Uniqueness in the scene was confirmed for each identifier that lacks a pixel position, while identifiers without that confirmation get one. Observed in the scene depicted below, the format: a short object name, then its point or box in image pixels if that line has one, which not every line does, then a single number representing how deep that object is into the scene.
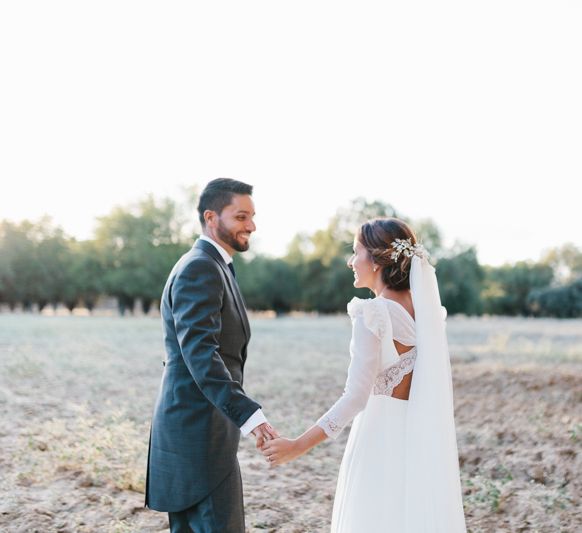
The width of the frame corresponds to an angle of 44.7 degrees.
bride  3.62
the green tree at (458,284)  58.03
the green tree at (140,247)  51.18
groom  3.45
